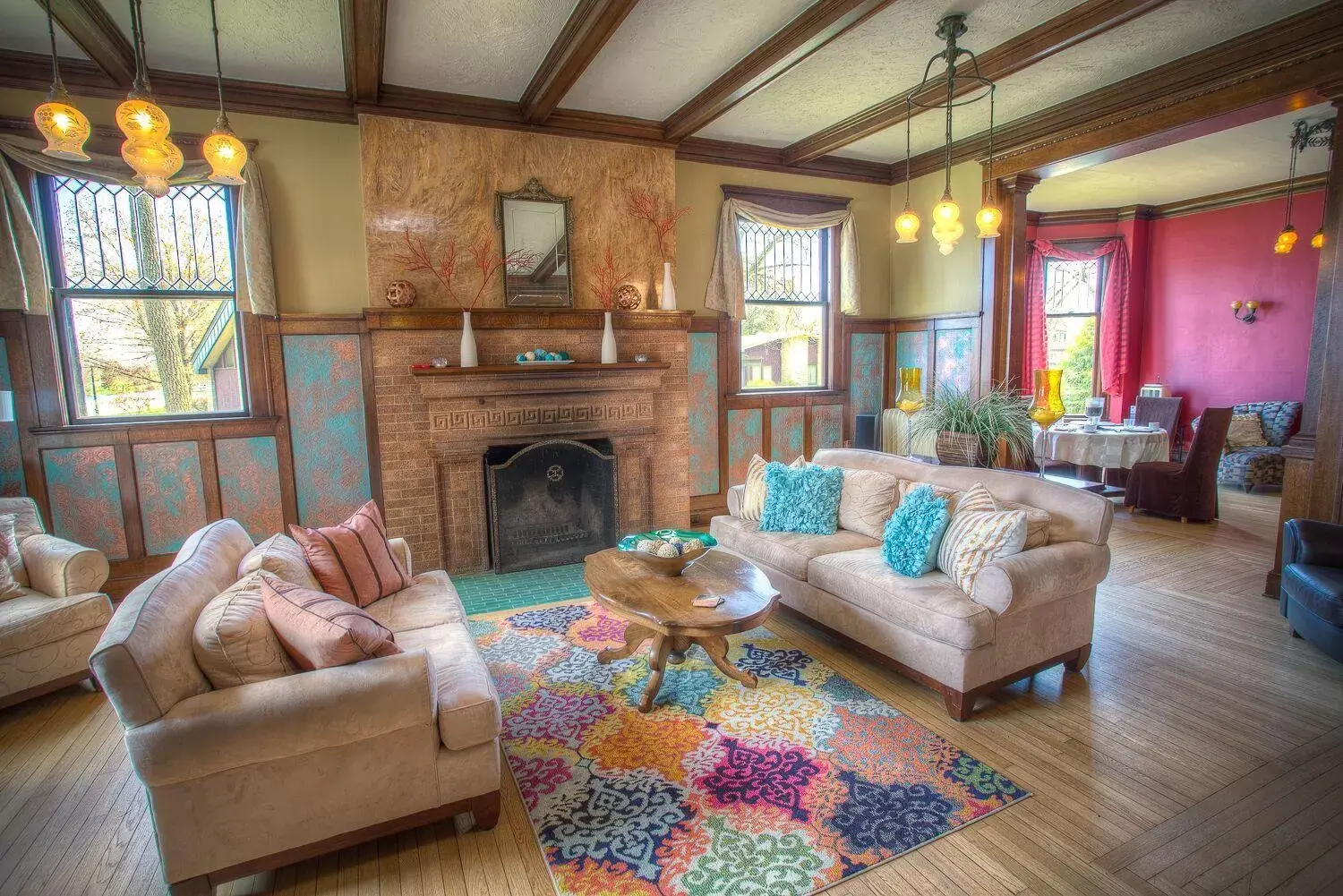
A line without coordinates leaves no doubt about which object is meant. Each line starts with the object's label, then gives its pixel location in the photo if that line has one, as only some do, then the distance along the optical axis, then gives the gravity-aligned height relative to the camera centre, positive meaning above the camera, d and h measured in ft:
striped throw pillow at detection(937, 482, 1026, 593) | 9.40 -2.59
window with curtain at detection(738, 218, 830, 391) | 20.02 +1.72
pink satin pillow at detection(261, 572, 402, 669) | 6.47 -2.48
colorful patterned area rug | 6.64 -4.87
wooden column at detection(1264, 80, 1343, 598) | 11.91 -0.99
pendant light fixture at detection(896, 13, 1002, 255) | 11.95 +4.90
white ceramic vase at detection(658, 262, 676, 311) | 17.38 +1.93
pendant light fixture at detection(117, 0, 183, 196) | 7.58 +2.84
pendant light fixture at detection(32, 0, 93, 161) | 7.36 +2.88
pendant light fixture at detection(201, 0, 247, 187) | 8.38 +2.86
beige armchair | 9.48 -3.42
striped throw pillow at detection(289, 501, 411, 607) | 9.44 -2.68
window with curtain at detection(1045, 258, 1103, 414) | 26.84 +1.37
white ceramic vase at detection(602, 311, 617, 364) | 16.47 +0.57
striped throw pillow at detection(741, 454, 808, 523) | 13.66 -2.62
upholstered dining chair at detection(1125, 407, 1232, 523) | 18.30 -3.57
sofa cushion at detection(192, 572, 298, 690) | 6.33 -2.56
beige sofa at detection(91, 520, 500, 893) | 5.83 -3.48
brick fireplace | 15.06 -0.91
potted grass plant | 16.35 -1.72
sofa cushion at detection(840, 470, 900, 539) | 12.52 -2.65
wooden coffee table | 8.71 -3.27
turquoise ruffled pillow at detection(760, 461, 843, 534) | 12.84 -2.65
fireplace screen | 15.80 -3.21
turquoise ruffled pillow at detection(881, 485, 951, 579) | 10.23 -2.70
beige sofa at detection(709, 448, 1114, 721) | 8.96 -3.53
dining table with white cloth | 19.67 -2.73
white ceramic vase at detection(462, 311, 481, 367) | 15.07 +0.65
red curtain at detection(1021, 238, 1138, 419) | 26.20 +1.56
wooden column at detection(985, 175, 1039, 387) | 18.06 +1.79
